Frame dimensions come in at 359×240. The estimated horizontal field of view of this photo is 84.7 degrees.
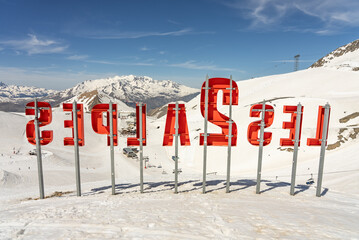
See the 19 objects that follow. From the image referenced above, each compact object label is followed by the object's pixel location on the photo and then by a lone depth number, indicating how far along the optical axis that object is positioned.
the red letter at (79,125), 13.94
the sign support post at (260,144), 13.89
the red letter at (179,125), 14.38
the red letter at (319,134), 13.80
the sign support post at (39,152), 13.57
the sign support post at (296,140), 13.63
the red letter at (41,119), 13.66
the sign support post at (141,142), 14.24
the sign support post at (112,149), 13.92
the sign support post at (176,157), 13.98
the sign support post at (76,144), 13.63
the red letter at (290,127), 14.02
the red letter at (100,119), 13.78
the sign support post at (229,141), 13.74
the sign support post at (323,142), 13.54
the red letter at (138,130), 14.47
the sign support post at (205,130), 13.80
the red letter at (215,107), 13.91
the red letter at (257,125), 14.05
